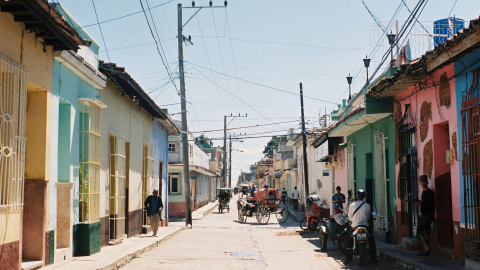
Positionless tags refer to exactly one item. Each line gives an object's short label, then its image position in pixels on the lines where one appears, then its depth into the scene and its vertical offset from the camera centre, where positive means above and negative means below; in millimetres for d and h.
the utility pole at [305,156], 30109 +1431
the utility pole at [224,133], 50450 +4727
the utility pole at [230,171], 67838 +1272
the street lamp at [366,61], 20077 +4666
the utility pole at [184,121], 23688 +2801
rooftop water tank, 13672 +4133
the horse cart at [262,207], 26812 -1470
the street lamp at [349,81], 25662 +5007
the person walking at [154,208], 17438 -931
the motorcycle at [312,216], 19359 -1379
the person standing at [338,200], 14916 -679
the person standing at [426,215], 10852 -779
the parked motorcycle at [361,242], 10656 -1334
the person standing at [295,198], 37031 -1328
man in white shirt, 10938 -875
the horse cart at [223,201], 38938 -1601
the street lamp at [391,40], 13848 +3928
